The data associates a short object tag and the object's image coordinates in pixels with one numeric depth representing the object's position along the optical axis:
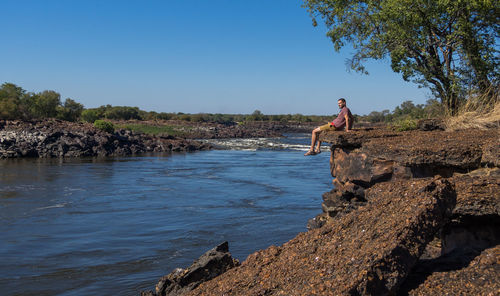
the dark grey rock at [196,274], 6.30
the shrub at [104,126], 42.91
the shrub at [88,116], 61.12
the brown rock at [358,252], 4.01
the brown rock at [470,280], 4.08
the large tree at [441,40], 12.10
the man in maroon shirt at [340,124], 10.78
